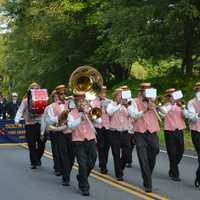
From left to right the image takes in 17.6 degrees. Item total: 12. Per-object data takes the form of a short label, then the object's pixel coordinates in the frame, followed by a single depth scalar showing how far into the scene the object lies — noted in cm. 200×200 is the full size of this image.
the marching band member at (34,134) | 1552
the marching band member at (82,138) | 1141
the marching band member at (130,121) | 1372
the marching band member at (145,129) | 1174
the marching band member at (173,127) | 1343
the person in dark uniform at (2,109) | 2595
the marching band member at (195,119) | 1191
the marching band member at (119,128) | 1362
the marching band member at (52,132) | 1290
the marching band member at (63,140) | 1254
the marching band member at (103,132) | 1435
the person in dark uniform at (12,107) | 2477
